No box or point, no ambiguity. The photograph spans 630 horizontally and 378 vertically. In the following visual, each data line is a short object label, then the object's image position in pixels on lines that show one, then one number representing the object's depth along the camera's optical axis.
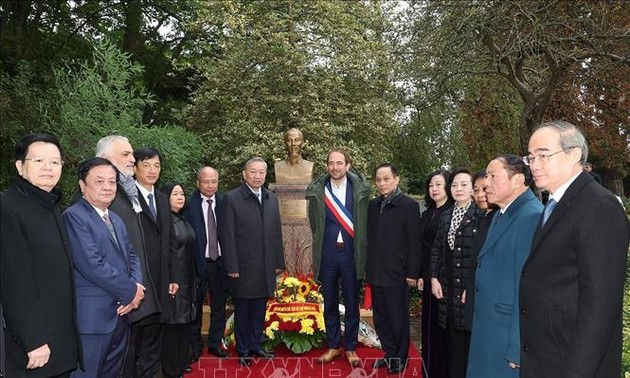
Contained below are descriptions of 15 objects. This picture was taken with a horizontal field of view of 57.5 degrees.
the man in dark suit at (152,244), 4.32
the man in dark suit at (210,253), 5.70
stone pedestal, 7.42
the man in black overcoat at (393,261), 5.23
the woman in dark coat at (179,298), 4.77
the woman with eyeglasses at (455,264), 3.98
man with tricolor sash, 5.49
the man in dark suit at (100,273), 3.30
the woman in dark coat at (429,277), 4.72
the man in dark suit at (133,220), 4.00
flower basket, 5.93
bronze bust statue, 7.60
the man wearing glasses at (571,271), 2.18
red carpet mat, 5.28
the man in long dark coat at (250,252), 5.50
